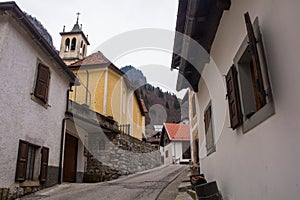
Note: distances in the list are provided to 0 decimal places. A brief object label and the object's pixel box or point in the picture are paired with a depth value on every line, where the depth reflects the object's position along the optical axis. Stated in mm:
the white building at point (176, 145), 30438
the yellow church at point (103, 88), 18812
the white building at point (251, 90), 2014
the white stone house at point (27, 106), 6875
